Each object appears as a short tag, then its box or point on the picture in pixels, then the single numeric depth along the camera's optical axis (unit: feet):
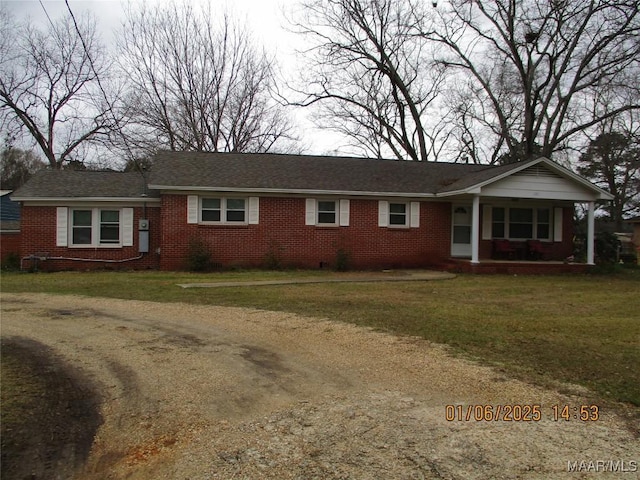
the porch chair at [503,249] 61.87
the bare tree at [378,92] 95.96
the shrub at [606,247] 68.54
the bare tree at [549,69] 77.71
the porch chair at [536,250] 62.80
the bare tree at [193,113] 94.58
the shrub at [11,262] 56.25
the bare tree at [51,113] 98.48
